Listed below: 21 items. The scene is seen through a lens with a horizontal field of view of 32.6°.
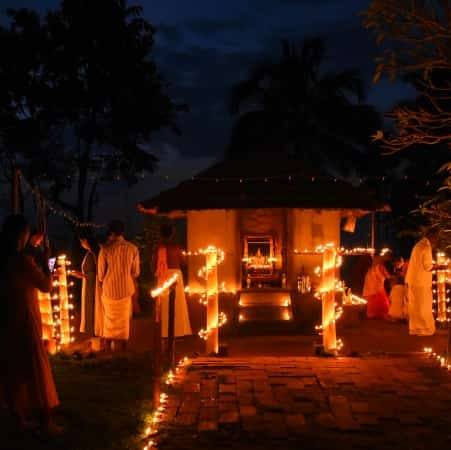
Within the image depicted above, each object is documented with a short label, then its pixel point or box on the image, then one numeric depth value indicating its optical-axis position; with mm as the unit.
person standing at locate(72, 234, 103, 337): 11156
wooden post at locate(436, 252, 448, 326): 13941
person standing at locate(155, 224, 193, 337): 11820
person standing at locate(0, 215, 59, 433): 6094
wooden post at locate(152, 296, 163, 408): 7285
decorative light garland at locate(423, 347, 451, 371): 9405
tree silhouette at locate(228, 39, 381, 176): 27203
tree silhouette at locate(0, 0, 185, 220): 22453
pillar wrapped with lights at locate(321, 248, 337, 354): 10602
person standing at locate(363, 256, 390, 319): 16219
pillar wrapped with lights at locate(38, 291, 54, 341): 10797
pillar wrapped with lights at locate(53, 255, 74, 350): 11633
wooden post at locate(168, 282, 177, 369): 9344
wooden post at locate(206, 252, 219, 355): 10789
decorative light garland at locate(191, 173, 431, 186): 15914
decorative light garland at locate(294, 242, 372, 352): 10602
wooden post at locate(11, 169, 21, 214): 9648
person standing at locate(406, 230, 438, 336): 12609
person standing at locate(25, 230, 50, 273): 8587
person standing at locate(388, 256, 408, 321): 15672
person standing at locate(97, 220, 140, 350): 10680
